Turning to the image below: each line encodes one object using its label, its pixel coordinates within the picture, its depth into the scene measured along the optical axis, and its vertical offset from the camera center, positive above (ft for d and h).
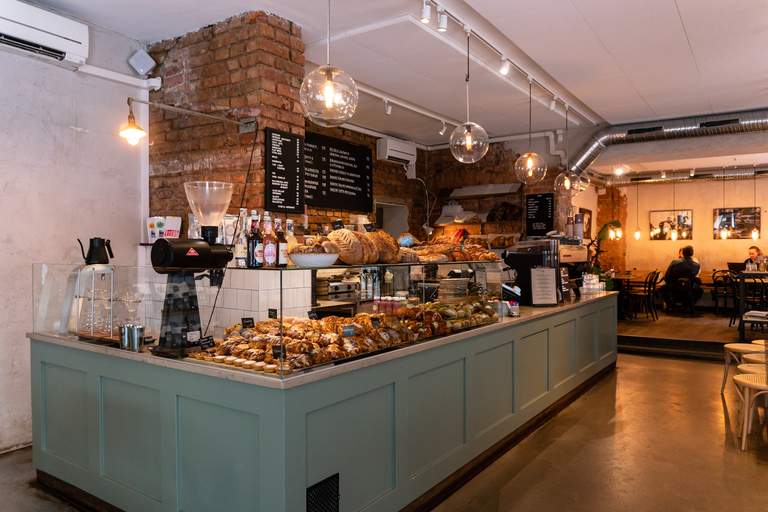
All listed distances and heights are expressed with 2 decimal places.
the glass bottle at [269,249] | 8.06 +0.07
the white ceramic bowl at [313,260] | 8.42 -0.09
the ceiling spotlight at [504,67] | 16.93 +5.84
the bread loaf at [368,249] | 9.27 +0.08
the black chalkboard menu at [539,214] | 26.35 +1.92
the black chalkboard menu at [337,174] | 22.26 +3.42
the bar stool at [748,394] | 12.61 -3.33
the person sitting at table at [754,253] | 35.65 -0.02
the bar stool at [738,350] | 16.13 -2.93
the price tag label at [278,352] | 7.30 -1.34
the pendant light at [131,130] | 12.61 +2.87
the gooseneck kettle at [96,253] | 10.69 +0.03
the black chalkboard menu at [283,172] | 13.05 +2.00
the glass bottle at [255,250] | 8.07 +0.06
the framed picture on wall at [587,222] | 35.55 +2.04
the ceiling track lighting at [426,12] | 12.55 +5.58
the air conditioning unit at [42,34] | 11.84 +4.97
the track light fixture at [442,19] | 13.15 +5.63
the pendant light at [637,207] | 43.60 +3.66
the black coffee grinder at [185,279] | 8.10 -0.39
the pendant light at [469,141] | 14.26 +2.93
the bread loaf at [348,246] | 8.97 +0.13
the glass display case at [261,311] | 7.73 -0.96
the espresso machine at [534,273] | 16.65 -0.61
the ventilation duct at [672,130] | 22.68 +5.33
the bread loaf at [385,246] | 9.73 +0.14
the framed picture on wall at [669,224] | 42.06 +2.26
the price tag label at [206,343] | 8.53 -1.38
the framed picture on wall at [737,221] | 39.65 +2.35
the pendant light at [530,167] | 19.20 +3.02
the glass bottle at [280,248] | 8.33 +0.09
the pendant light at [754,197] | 39.40 +4.02
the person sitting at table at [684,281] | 34.88 -1.79
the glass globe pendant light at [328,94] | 9.70 +2.84
